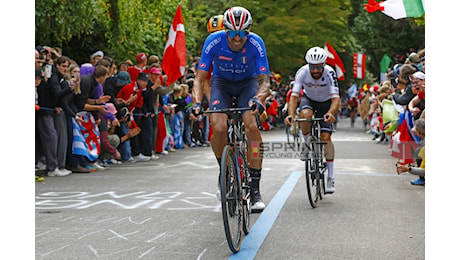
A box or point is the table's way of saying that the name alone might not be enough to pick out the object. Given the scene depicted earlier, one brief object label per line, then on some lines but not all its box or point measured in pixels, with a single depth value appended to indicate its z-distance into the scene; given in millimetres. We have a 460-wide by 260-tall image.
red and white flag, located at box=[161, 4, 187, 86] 26804
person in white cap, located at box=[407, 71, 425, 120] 17498
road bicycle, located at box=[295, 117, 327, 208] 13932
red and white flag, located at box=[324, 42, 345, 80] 45515
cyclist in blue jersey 11097
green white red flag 15907
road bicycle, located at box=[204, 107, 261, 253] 9358
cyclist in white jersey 14432
